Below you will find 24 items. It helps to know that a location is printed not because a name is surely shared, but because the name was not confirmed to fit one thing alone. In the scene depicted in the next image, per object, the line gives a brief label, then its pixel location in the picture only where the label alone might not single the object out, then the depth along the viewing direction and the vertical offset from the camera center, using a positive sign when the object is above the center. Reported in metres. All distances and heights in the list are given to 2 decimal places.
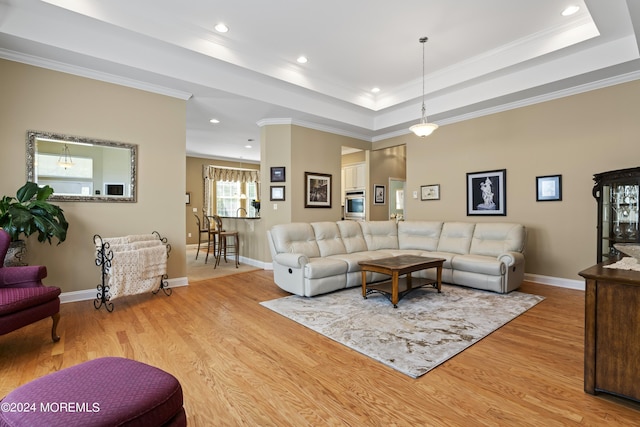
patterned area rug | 2.47 -1.14
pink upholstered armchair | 2.26 -0.68
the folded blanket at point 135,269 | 3.50 -0.72
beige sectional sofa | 4.06 -0.64
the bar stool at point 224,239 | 6.27 -0.61
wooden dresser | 1.75 -0.73
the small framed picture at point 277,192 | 5.96 +0.34
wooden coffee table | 3.52 -0.74
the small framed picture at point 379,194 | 7.75 +0.40
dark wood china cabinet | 3.59 +0.02
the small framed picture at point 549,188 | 4.58 +0.33
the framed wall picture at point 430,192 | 6.04 +0.36
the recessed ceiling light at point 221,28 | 3.73 +2.26
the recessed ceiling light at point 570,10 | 3.40 +2.26
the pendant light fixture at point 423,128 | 4.18 +1.13
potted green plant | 2.95 -0.08
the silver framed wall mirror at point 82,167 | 3.58 +0.54
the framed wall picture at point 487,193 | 5.16 +0.30
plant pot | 3.03 -0.45
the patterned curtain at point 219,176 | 9.87 +1.16
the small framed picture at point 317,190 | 6.16 +0.41
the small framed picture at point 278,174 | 5.93 +0.69
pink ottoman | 1.02 -0.69
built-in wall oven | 7.79 +0.12
